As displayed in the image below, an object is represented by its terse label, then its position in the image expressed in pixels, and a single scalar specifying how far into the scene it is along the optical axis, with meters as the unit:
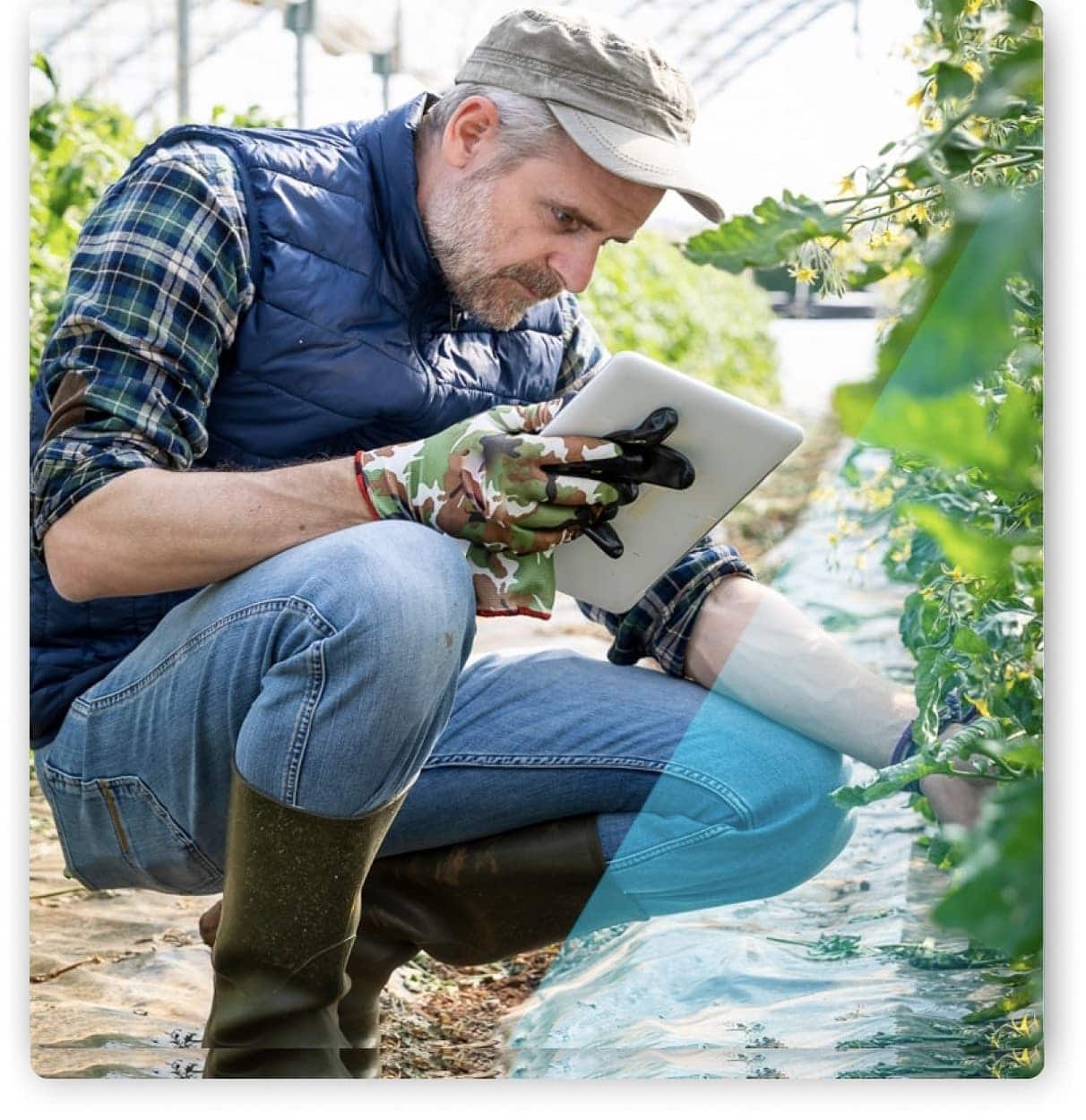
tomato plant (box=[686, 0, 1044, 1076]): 1.45
